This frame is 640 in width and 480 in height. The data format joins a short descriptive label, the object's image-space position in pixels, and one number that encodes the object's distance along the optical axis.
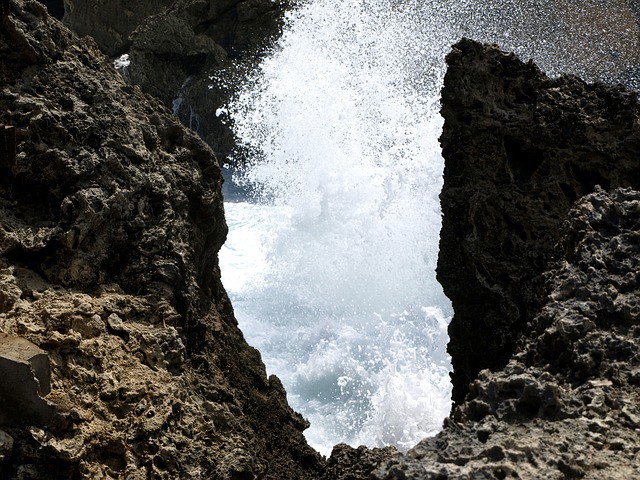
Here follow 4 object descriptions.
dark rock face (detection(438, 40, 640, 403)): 4.41
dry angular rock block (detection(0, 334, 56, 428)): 2.81
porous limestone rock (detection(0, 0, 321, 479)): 3.12
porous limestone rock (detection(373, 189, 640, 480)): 2.12
